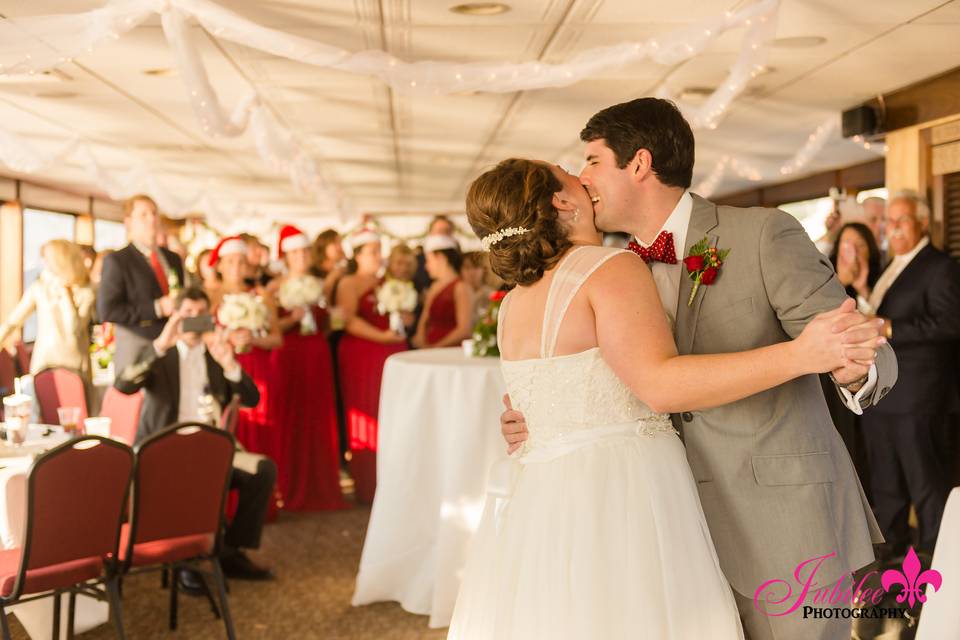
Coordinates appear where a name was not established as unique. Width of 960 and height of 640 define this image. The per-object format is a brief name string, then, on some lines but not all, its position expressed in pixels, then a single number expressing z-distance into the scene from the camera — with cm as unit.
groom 192
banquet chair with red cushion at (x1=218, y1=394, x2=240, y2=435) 460
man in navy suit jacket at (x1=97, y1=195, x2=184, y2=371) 553
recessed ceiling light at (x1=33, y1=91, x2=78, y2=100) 770
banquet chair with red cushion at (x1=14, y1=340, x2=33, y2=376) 813
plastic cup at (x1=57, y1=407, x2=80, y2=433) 403
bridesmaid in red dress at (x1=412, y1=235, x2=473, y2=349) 688
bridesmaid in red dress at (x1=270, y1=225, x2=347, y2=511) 638
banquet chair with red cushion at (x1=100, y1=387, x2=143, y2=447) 468
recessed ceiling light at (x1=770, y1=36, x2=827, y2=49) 589
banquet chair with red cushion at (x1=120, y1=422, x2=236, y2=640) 354
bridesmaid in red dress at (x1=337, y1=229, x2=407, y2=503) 659
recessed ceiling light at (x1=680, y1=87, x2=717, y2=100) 761
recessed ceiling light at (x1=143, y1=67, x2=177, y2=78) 679
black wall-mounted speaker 770
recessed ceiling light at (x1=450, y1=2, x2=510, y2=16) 511
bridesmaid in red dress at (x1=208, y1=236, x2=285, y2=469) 621
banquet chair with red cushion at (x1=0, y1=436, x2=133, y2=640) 321
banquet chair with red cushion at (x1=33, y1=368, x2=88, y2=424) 529
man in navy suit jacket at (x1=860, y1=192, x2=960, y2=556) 473
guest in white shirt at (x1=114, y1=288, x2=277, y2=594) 450
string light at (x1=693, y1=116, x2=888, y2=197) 843
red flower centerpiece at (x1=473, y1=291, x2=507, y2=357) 456
